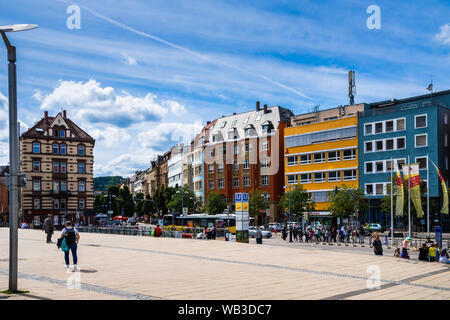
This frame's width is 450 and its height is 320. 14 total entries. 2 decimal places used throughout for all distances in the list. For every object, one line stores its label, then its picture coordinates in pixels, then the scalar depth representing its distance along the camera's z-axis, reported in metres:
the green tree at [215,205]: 81.62
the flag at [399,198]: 41.45
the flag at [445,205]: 42.22
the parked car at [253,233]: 50.43
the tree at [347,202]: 60.69
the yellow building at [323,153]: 72.44
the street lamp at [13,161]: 10.78
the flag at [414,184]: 39.66
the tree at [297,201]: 69.88
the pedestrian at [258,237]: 33.16
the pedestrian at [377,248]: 23.41
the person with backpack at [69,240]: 15.99
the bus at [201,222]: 49.41
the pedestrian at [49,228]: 29.78
